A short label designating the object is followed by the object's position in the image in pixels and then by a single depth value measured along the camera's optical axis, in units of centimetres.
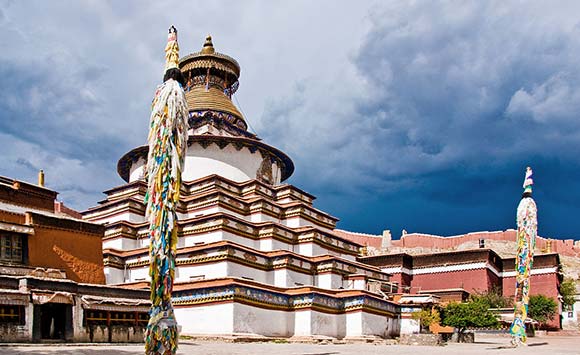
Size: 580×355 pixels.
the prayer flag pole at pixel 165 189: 930
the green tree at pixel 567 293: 4314
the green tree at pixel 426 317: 2632
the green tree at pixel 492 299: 3512
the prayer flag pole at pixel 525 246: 2052
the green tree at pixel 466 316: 2767
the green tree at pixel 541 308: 3722
